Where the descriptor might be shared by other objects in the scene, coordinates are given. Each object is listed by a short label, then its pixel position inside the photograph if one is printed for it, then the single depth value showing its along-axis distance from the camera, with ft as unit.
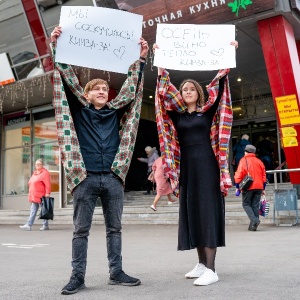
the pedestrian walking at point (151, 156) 50.08
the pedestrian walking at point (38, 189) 39.06
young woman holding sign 13.47
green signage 39.41
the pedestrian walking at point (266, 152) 59.57
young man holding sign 12.60
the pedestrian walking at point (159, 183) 40.06
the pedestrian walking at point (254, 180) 30.94
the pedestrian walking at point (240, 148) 54.44
